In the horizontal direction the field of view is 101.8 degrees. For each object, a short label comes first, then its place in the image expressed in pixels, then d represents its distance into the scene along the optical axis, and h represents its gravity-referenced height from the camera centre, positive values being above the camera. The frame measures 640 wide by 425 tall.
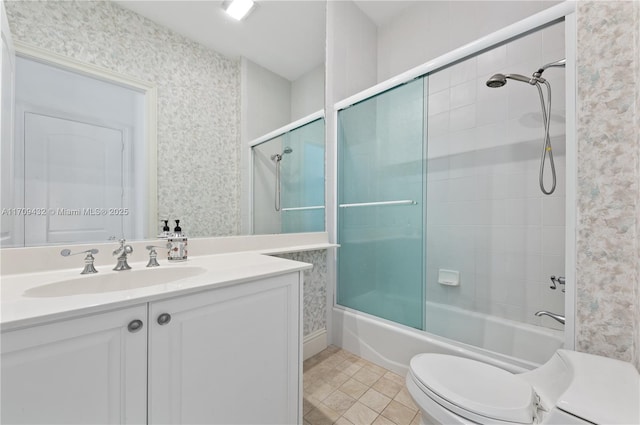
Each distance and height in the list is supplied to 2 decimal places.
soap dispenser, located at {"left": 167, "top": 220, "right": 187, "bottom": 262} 1.08 -0.15
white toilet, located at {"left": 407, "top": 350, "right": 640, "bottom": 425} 0.64 -0.57
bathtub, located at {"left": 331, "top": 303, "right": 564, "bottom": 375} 1.42 -0.74
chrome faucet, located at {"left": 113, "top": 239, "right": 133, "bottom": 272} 0.92 -0.16
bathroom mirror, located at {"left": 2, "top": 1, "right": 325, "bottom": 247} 0.98 +0.64
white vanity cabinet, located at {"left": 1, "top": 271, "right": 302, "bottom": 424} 0.53 -0.38
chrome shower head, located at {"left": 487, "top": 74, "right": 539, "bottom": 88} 1.40 +0.74
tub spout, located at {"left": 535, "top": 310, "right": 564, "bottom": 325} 1.12 -0.46
